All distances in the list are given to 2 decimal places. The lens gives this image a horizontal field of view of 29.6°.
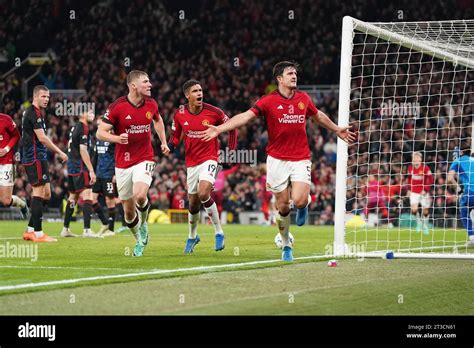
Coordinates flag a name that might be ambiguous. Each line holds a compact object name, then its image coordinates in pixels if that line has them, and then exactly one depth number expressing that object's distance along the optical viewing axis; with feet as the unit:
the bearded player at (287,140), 40.09
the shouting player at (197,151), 45.14
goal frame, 43.96
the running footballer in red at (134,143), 42.52
